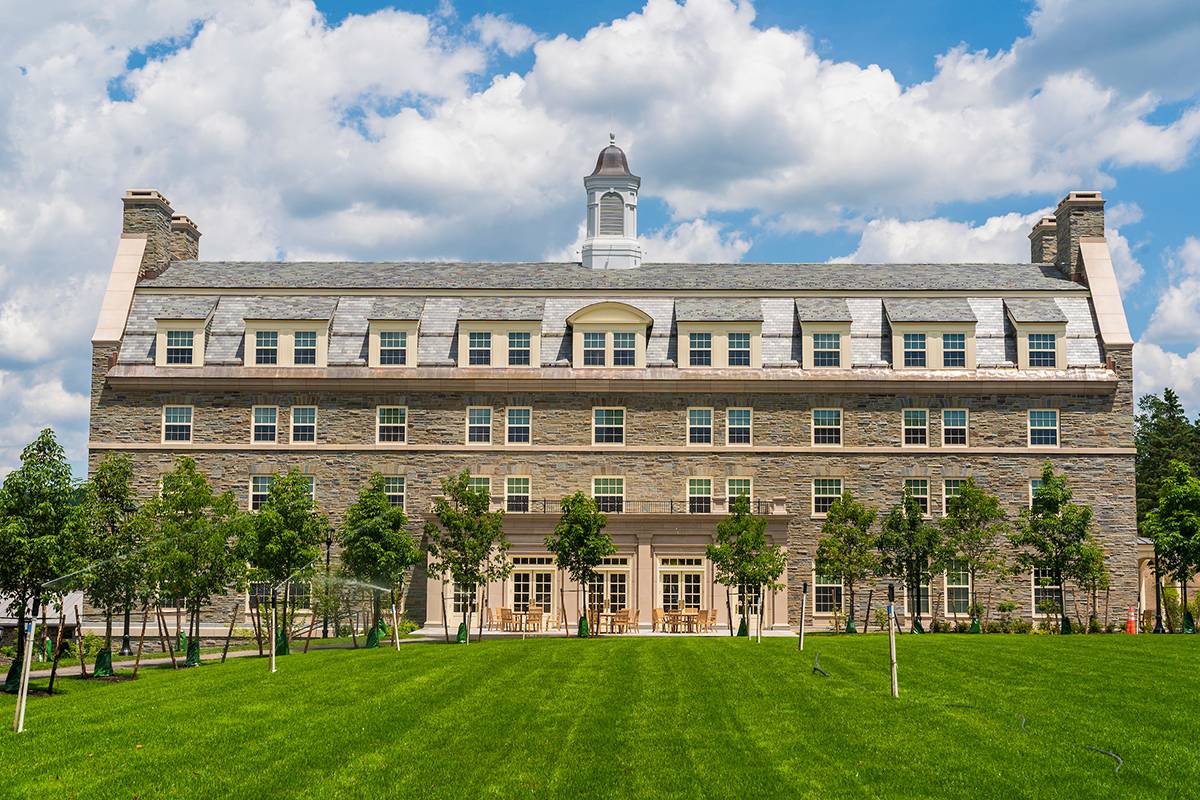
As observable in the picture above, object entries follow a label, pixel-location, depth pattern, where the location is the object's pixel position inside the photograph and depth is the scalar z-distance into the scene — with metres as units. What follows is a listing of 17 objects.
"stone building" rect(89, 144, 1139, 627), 47.78
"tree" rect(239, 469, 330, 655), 38.31
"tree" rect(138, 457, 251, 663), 32.59
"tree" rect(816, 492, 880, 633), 43.50
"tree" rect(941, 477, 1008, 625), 43.94
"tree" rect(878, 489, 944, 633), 43.66
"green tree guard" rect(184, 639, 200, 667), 32.50
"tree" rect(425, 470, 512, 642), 41.44
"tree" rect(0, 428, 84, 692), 26.59
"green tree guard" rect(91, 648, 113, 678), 30.00
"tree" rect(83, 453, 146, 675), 30.29
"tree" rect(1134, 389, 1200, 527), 84.75
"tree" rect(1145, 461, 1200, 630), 43.70
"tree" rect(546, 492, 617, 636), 41.97
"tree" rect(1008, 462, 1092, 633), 43.34
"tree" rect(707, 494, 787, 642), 41.69
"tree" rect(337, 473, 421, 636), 42.19
